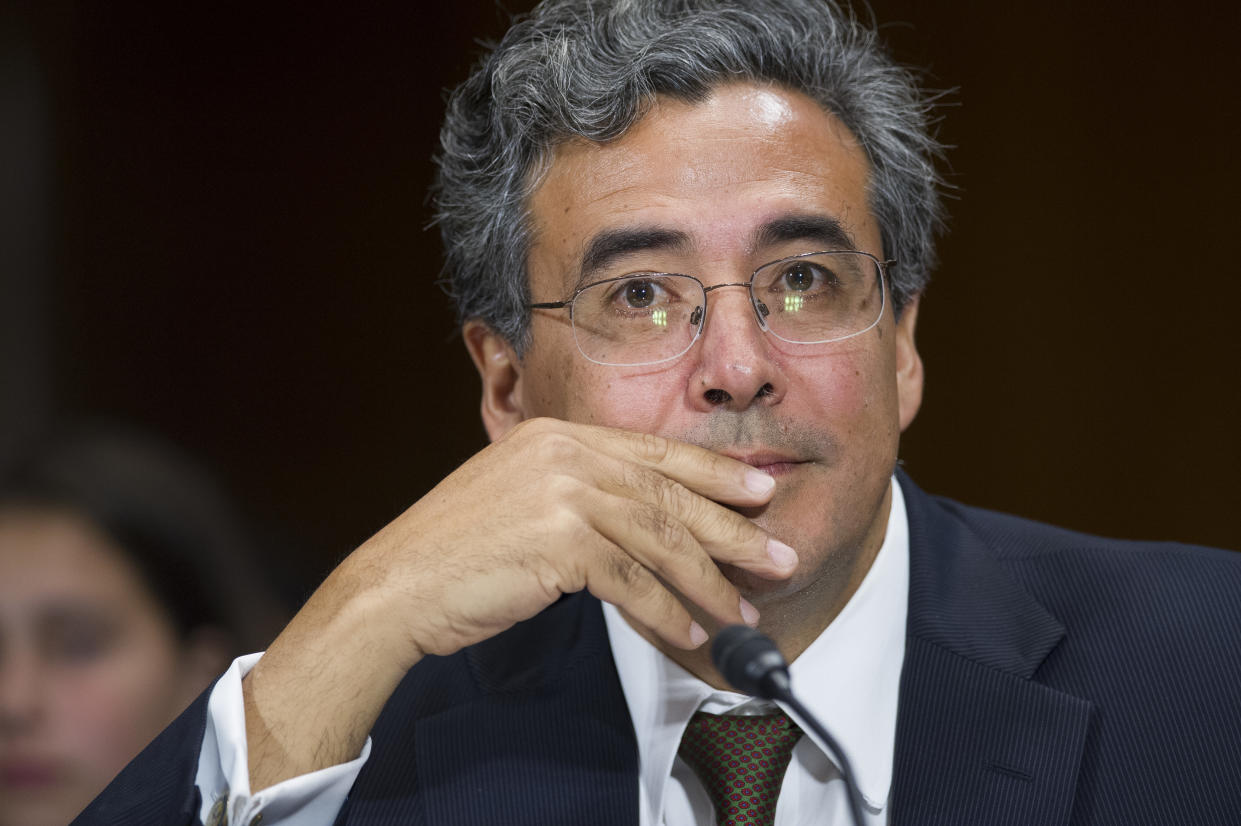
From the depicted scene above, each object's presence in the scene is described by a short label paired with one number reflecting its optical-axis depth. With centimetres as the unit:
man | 234
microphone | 224
